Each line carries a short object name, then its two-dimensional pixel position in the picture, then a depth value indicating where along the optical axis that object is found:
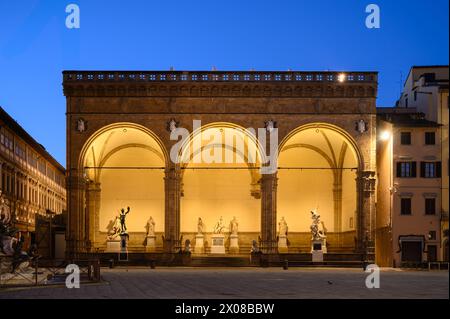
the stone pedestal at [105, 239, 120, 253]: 57.62
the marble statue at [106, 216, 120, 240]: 58.16
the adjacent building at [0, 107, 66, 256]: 59.09
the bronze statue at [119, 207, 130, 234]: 57.41
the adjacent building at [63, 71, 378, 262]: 54.28
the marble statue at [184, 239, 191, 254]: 53.37
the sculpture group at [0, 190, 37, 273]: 31.77
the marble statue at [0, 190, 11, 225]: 34.54
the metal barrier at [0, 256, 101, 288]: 28.36
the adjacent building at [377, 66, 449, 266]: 53.31
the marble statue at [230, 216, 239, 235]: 61.59
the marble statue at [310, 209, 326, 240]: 55.94
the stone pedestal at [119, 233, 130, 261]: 57.14
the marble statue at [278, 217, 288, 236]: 61.09
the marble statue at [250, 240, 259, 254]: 53.97
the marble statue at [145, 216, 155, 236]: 61.41
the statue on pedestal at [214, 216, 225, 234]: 60.72
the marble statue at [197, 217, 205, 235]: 61.56
